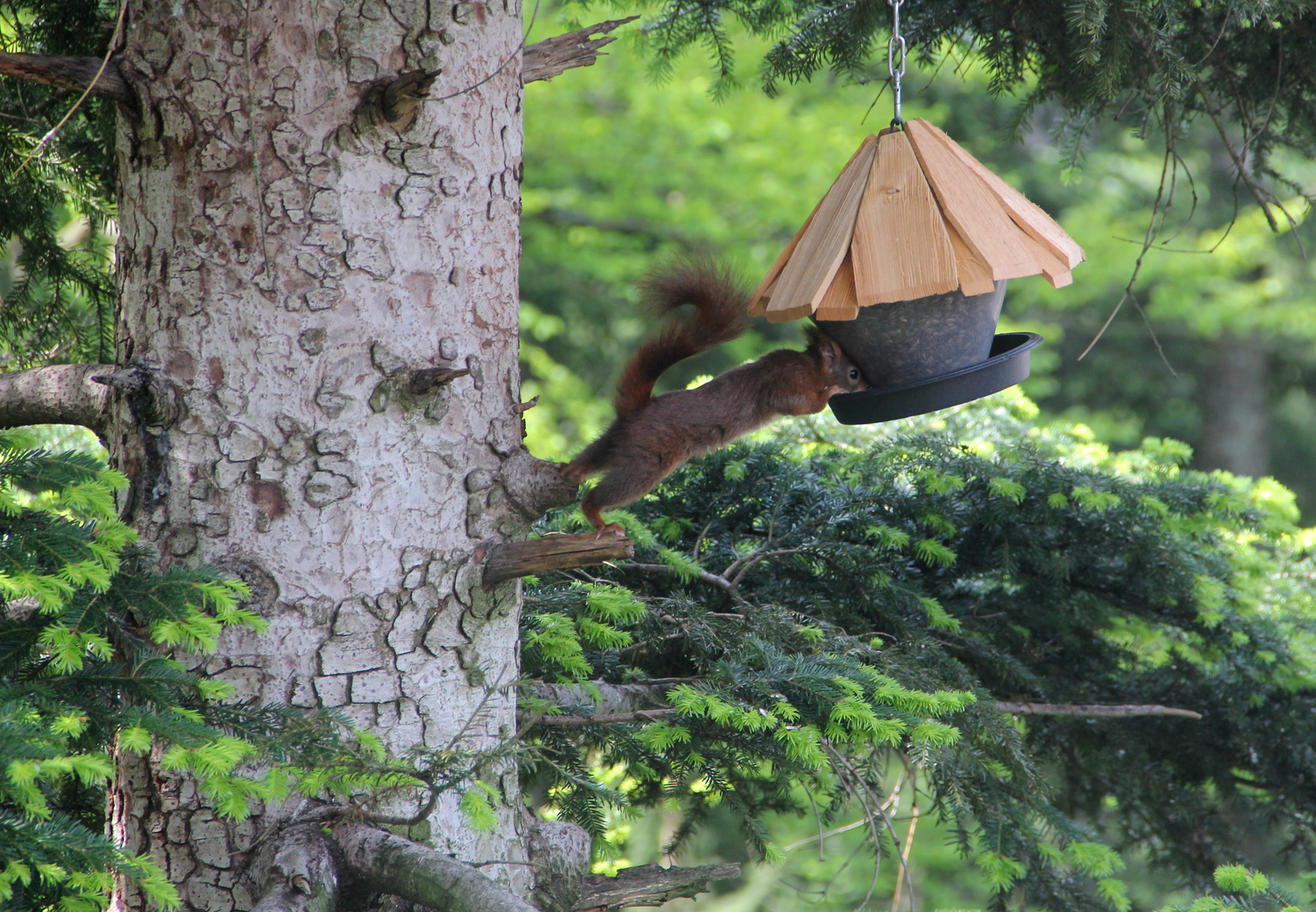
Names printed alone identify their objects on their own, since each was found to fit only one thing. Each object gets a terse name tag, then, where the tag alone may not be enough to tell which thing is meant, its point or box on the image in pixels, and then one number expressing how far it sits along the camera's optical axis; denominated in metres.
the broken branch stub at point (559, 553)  12.81
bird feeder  12.81
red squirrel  12.92
